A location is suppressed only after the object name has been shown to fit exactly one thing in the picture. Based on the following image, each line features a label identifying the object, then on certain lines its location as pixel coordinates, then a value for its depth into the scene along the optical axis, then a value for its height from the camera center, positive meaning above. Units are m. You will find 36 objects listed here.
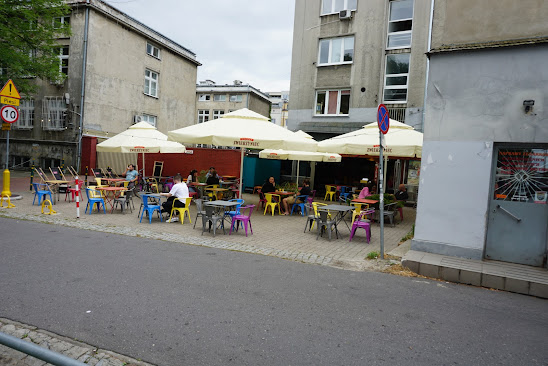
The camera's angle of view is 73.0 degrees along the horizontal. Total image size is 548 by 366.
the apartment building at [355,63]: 18.86 +5.98
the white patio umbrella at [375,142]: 10.41 +0.90
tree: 13.59 +4.36
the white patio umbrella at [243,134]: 10.35 +0.85
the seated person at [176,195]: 10.15 -0.97
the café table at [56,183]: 12.89 -1.08
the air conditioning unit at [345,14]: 20.48 +8.72
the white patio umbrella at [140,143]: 13.90 +0.58
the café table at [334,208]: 9.15 -0.93
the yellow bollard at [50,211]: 10.18 -1.63
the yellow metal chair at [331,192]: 17.06 -0.97
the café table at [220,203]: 8.93 -0.99
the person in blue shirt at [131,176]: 14.57 -0.76
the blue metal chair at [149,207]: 9.76 -1.29
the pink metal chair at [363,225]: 8.55 -1.21
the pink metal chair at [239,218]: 8.81 -1.29
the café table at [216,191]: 13.22 -1.06
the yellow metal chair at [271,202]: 12.54 -1.22
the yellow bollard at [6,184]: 11.27 -1.08
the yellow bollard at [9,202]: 10.98 -1.60
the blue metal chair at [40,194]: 11.12 -1.32
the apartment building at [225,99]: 44.12 +8.06
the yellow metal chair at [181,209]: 10.09 -1.32
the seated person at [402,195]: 12.56 -0.66
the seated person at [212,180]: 14.48 -0.67
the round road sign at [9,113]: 10.55 +1.04
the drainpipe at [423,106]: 18.33 +3.51
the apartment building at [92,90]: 21.89 +4.12
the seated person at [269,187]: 13.05 -0.73
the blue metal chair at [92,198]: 10.77 -1.27
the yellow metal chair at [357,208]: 10.59 -1.04
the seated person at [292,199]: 12.84 -1.08
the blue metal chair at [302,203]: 12.87 -1.20
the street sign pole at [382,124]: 6.99 +0.96
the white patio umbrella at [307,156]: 14.39 +0.53
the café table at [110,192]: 10.94 -1.38
